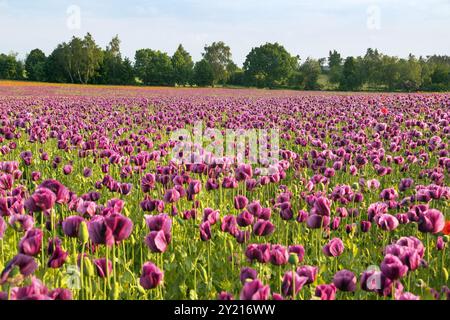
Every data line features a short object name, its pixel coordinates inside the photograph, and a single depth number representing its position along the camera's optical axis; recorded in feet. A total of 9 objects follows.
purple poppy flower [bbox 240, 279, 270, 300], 6.79
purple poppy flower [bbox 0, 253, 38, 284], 7.50
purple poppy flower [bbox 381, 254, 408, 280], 7.95
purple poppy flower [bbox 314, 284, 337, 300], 7.77
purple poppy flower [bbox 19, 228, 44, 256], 7.93
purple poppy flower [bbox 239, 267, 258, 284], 8.43
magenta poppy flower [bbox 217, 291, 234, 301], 7.57
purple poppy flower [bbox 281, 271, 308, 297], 8.15
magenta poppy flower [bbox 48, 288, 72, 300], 7.32
